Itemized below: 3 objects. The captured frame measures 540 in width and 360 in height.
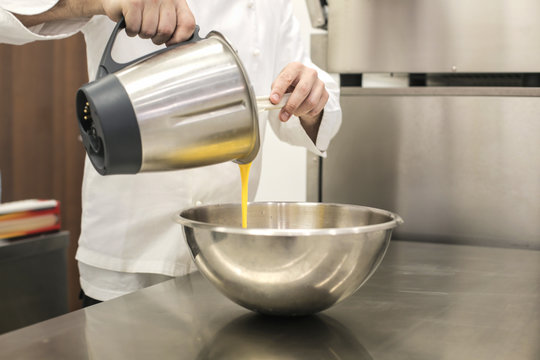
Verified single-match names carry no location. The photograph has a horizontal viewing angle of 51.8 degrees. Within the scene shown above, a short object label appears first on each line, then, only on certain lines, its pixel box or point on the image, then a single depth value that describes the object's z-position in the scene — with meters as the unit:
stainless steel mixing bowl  0.64
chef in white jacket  1.10
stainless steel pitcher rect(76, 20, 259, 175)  0.64
